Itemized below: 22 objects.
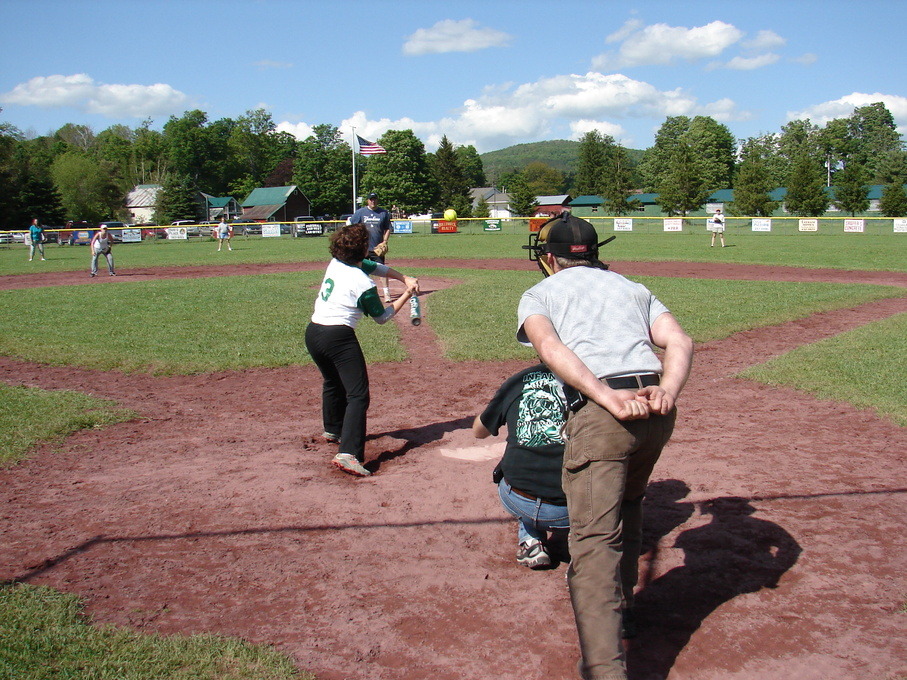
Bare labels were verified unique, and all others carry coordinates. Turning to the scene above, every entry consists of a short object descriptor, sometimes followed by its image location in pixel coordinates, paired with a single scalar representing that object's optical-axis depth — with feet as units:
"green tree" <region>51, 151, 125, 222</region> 276.62
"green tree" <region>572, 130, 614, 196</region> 379.96
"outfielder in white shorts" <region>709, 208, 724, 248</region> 110.93
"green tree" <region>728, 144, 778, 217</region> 206.90
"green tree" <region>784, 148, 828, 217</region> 192.95
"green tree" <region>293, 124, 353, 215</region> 319.88
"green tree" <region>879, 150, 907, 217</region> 177.47
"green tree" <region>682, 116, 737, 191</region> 340.18
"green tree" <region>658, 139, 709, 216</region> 237.66
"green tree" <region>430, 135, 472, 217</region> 314.14
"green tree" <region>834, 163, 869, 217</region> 192.24
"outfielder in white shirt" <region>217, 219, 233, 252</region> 117.91
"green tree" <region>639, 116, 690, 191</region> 363.39
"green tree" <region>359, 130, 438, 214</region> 294.66
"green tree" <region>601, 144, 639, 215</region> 260.42
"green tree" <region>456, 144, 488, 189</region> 550.77
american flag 133.69
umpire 9.49
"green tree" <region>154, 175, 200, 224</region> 274.57
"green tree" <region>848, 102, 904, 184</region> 404.12
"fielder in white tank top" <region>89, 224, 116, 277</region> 75.20
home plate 19.53
